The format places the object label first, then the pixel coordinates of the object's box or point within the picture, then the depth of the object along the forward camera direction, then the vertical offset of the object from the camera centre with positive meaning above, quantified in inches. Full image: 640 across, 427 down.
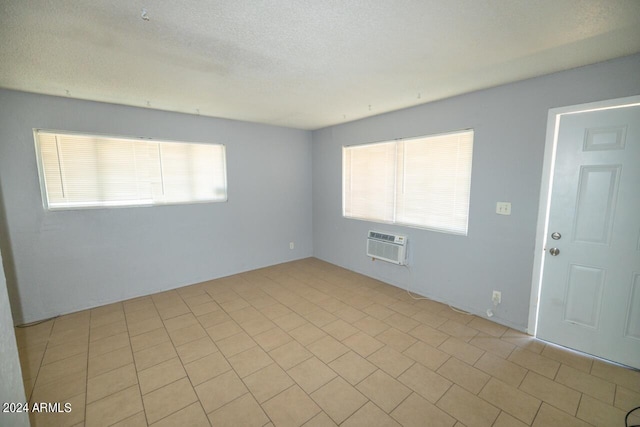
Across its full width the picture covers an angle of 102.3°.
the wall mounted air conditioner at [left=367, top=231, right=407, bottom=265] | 138.0 -36.5
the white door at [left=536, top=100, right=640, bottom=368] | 80.0 -19.3
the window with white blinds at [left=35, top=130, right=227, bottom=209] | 113.6 +6.1
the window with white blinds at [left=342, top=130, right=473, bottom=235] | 118.1 +0.2
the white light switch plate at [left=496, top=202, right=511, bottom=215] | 103.1 -10.9
